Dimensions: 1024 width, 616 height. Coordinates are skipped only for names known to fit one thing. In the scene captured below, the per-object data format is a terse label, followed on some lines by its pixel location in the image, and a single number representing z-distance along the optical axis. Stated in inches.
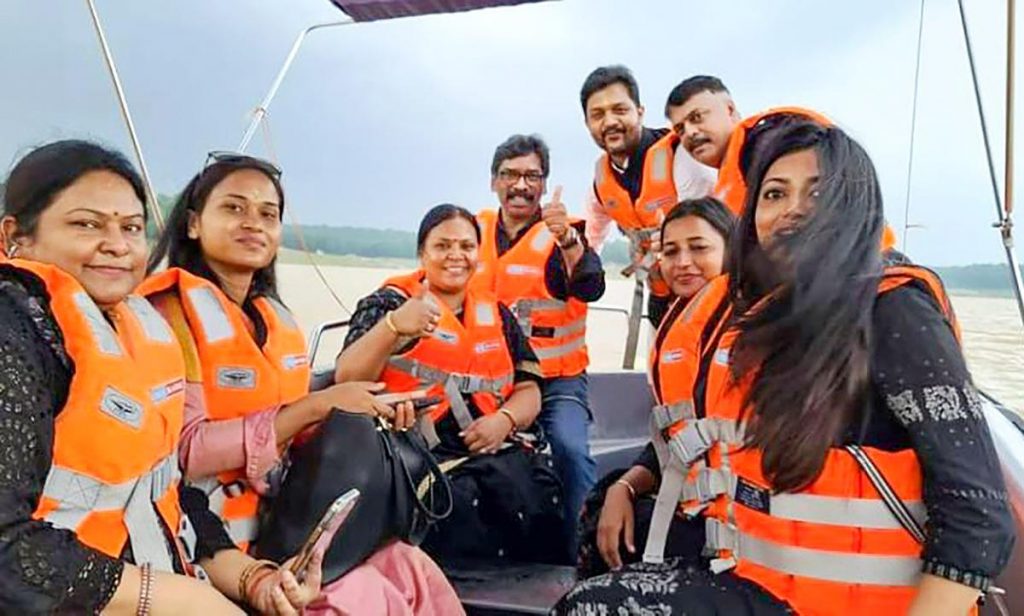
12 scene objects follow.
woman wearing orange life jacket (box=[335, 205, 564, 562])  82.4
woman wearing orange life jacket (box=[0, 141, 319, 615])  37.3
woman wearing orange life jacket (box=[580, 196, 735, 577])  65.2
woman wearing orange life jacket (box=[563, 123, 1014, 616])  39.1
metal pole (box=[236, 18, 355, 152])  143.3
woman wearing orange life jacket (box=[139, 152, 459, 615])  56.4
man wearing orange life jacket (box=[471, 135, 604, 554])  109.7
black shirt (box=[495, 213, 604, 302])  109.9
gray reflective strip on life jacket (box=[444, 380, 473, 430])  87.8
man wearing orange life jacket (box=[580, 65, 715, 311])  114.8
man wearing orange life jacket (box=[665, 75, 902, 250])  103.1
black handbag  56.1
